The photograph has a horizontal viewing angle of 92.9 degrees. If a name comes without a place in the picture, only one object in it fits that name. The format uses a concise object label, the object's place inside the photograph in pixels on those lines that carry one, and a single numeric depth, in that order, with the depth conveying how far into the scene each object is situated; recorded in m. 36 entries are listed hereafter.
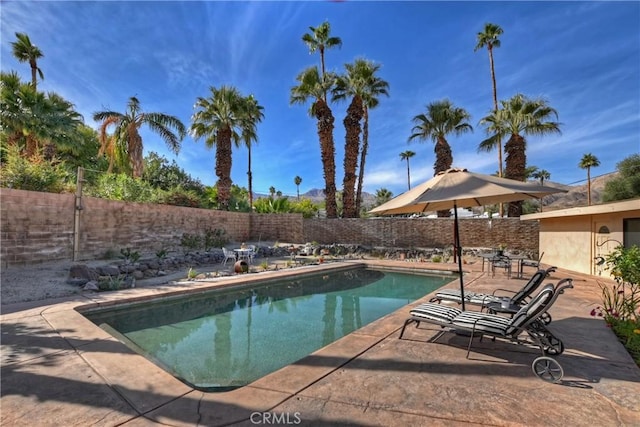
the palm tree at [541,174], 44.94
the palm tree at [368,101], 20.77
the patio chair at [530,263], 9.53
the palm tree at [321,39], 21.94
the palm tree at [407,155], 51.81
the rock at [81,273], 8.15
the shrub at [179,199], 15.48
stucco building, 8.56
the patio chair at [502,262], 9.51
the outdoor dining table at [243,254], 13.03
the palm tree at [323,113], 20.16
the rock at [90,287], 7.41
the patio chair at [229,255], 12.60
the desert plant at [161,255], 11.98
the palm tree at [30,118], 12.52
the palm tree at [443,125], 20.23
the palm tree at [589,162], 36.88
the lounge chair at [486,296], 4.86
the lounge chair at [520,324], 3.25
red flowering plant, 4.03
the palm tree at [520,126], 18.28
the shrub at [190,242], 15.00
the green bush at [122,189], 12.64
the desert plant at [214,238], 16.39
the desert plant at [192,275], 9.55
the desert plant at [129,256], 10.73
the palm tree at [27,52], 17.52
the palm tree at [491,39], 24.84
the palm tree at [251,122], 22.38
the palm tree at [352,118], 20.25
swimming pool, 4.34
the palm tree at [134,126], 17.31
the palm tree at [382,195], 52.62
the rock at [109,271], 8.95
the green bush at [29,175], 8.91
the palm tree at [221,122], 19.47
